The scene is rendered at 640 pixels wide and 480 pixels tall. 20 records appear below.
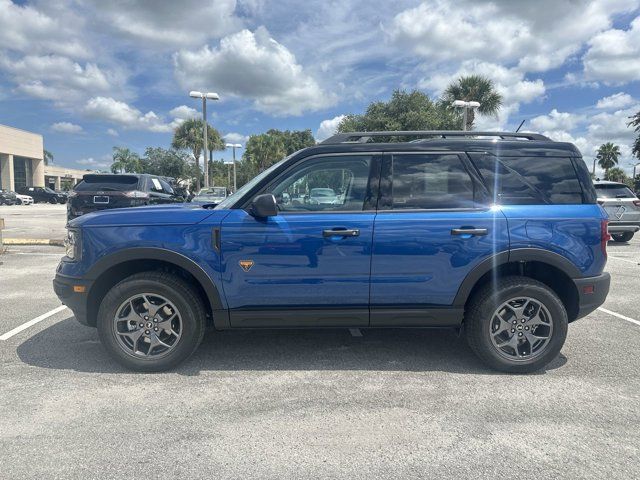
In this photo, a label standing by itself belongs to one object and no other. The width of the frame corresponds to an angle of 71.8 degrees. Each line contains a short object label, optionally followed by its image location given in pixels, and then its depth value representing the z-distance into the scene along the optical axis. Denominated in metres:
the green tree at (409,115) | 26.19
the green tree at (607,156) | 81.06
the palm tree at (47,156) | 86.34
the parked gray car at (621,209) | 11.41
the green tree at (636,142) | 39.98
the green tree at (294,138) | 61.88
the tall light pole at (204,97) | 22.75
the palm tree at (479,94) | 25.78
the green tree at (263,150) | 51.00
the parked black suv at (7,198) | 37.97
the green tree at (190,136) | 40.31
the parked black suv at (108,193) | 8.93
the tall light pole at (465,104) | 19.11
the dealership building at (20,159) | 52.25
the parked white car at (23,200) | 39.13
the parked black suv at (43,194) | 45.10
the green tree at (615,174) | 82.28
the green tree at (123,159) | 96.24
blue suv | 3.49
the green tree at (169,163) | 46.62
